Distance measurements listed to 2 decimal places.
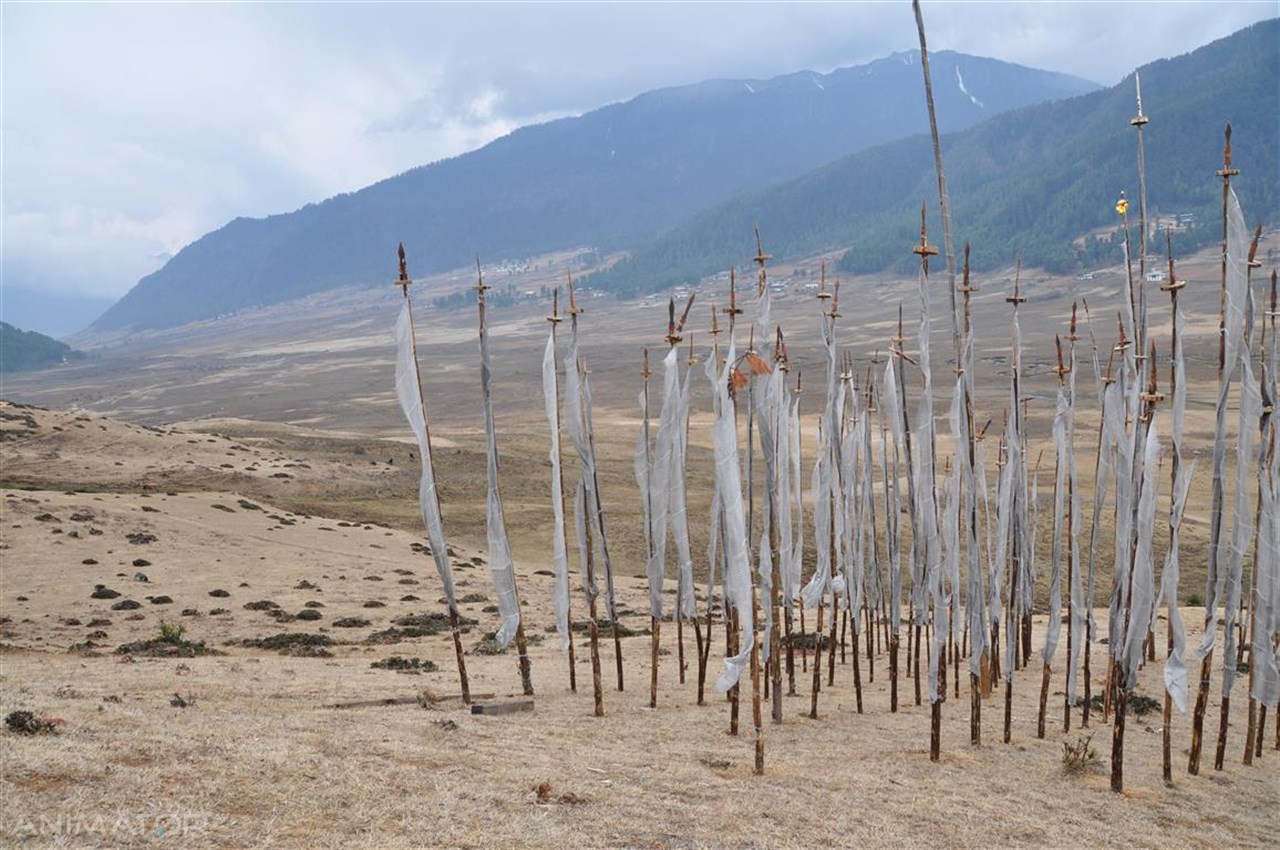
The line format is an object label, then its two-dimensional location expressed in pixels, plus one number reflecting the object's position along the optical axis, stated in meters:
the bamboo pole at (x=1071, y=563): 12.27
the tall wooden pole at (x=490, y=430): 12.12
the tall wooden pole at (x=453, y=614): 11.96
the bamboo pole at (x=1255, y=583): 10.81
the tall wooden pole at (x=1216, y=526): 9.86
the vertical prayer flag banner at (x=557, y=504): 12.41
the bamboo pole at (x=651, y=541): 12.59
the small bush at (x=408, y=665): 15.43
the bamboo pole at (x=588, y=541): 12.13
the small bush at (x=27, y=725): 8.58
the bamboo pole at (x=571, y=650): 11.89
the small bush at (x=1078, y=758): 10.65
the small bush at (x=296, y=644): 16.81
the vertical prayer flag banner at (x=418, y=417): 11.95
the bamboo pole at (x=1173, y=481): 9.95
